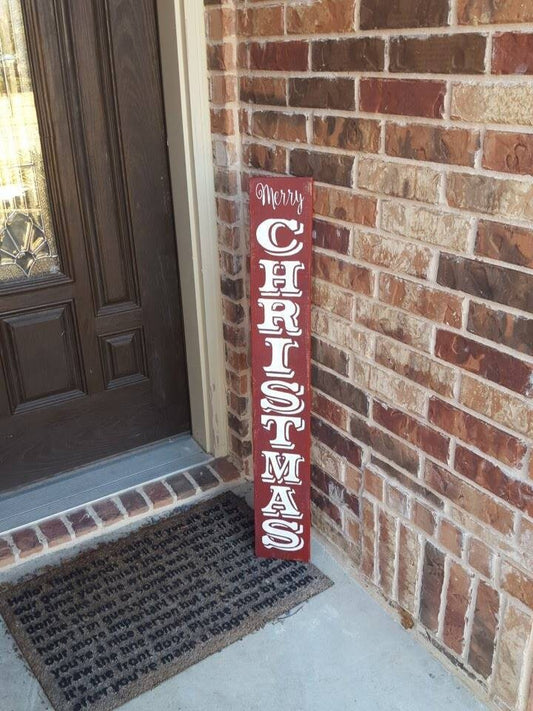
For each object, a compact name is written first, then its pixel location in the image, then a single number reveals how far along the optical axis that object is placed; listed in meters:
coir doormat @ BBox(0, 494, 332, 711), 1.78
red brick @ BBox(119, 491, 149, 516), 2.33
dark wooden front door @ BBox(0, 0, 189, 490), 2.07
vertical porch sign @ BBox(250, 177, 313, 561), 1.77
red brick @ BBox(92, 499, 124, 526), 2.29
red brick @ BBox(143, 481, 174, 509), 2.36
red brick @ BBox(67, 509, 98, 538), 2.25
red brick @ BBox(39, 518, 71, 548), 2.21
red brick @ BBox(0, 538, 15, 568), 2.14
